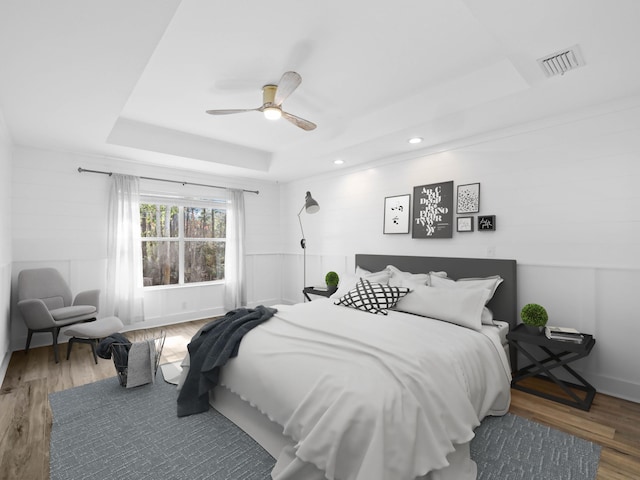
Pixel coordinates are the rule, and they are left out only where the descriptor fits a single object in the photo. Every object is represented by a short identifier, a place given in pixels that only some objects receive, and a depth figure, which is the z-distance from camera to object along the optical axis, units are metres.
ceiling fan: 2.49
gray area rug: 1.90
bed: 1.57
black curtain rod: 4.36
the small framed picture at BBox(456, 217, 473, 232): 3.72
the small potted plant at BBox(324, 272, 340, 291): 4.93
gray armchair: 3.48
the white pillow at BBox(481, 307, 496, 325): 3.08
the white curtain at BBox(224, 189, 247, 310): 5.70
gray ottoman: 3.48
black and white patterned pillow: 3.32
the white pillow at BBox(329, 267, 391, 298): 3.93
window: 5.16
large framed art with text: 3.91
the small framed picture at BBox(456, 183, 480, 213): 3.67
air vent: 2.12
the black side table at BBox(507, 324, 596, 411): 2.62
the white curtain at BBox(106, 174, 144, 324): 4.54
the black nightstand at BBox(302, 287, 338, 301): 4.82
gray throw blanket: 2.47
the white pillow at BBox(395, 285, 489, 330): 2.92
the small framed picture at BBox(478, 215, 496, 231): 3.54
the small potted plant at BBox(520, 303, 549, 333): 2.85
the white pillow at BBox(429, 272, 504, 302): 3.24
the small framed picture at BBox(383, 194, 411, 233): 4.34
